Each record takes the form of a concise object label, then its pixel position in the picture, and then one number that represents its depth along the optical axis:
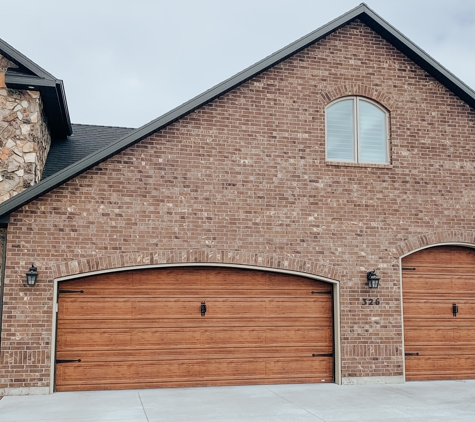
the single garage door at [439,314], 11.92
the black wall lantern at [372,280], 11.41
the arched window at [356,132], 12.08
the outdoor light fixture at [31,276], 10.00
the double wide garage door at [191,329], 10.55
